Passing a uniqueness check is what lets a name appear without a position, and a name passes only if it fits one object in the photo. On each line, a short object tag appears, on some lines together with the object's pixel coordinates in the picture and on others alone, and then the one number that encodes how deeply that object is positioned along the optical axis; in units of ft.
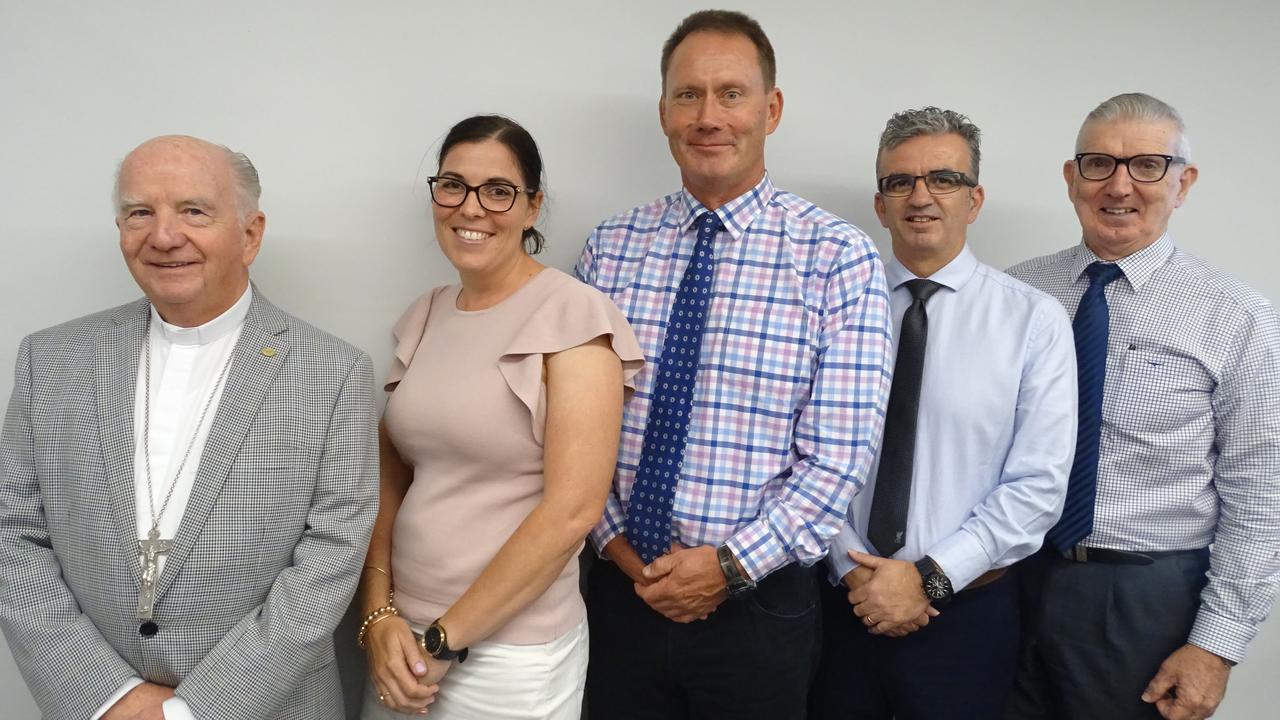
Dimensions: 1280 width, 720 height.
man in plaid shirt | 6.33
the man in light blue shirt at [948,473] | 6.68
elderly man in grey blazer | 5.49
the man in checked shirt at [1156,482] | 7.08
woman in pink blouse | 5.82
